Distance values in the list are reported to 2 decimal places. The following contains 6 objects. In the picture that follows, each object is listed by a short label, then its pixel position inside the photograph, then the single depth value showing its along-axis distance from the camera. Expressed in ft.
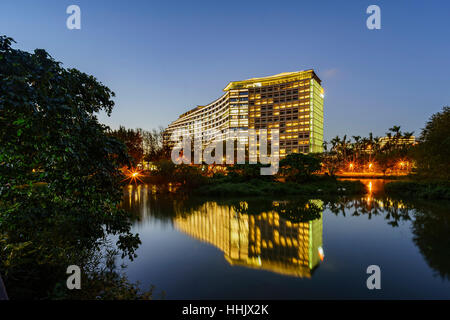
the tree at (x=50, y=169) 13.28
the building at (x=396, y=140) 271.78
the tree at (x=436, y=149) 67.46
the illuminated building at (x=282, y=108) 417.69
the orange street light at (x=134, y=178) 143.63
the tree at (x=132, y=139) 181.98
